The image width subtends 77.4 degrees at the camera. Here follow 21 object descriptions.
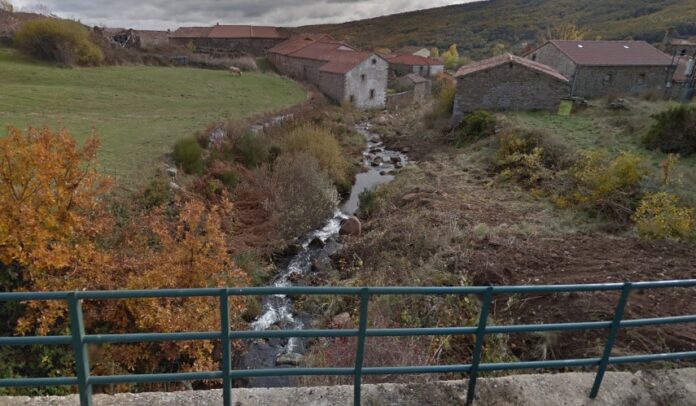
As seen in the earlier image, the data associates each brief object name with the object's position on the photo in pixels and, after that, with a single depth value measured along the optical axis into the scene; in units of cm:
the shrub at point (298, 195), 1467
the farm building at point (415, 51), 8412
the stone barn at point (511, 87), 2623
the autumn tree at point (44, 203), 673
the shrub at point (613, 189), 1272
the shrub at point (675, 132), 1655
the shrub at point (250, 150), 1775
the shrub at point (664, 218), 1073
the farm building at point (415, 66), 6212
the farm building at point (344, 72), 4141
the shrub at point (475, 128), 2416
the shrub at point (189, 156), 1524
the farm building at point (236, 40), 7094
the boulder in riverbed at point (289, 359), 865
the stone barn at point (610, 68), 3155
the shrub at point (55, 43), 3331
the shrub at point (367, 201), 1689
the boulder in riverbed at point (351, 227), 1481
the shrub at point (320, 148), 1969
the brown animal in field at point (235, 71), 4401
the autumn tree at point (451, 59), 7312
